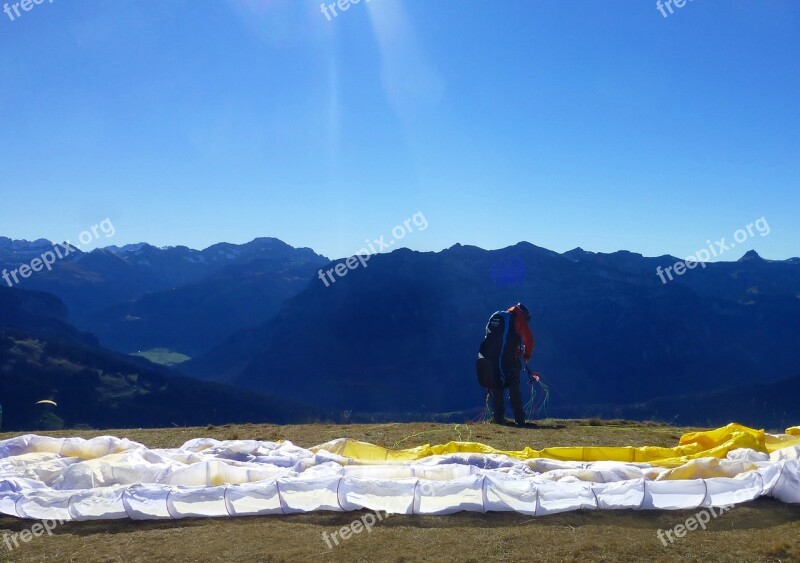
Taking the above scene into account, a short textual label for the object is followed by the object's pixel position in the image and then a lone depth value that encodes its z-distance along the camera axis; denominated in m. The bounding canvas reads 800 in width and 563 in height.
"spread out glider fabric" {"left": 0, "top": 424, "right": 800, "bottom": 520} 7.83
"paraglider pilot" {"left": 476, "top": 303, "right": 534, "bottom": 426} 15.29
